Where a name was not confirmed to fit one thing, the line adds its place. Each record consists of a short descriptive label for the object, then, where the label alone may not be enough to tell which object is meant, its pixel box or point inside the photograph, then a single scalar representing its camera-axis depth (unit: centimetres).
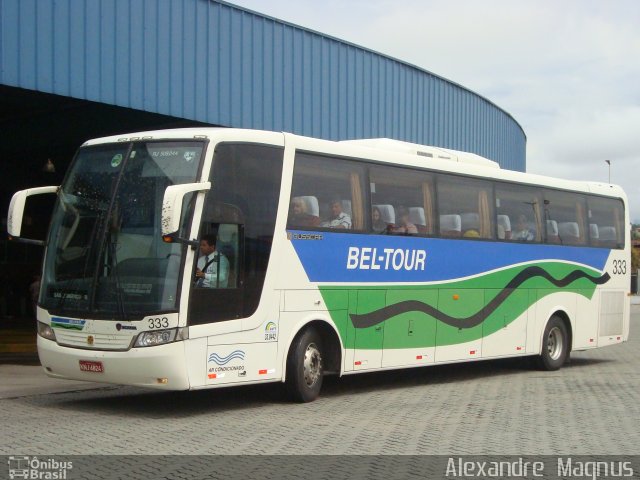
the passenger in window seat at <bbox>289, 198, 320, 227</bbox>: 1238
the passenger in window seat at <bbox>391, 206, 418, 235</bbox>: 1406
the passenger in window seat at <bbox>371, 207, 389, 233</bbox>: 1365
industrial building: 1617
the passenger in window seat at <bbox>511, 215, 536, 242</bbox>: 1661
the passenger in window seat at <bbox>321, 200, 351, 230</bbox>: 1294
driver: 1106
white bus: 1090
